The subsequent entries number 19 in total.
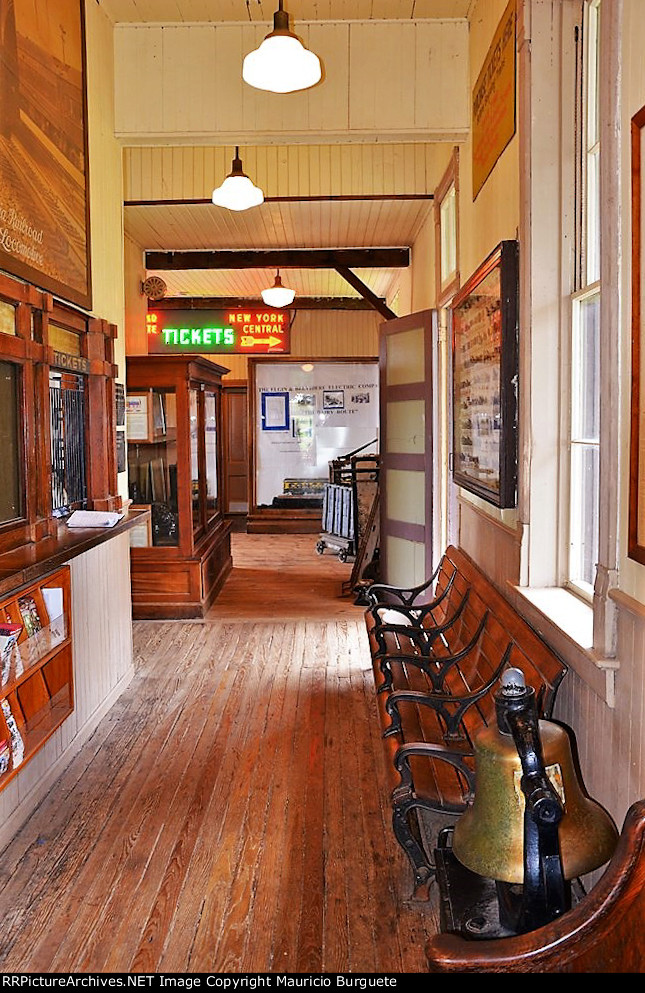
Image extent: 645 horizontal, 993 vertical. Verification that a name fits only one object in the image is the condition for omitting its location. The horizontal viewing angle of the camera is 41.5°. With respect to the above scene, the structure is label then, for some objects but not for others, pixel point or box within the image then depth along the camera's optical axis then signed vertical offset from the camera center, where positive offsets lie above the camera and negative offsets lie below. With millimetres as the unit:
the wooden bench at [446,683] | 2740 -988
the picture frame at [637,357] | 2055 +210
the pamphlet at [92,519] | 4348 -356
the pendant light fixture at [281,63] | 3453 +1582
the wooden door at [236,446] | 14516 +34
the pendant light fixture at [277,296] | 9320 +1670
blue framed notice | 13344 +571
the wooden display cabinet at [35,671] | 3201 -921
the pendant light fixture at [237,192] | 5480 +1657
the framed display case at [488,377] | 3367 +307
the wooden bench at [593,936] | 1409 -825
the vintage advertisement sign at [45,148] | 3436 +1365
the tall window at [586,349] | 2963 +338
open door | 6430 -17
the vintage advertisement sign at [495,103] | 3578 +1589
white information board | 13344 +569
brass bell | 1756 -789
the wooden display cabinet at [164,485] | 6992 -304
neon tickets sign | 8953 +1269
